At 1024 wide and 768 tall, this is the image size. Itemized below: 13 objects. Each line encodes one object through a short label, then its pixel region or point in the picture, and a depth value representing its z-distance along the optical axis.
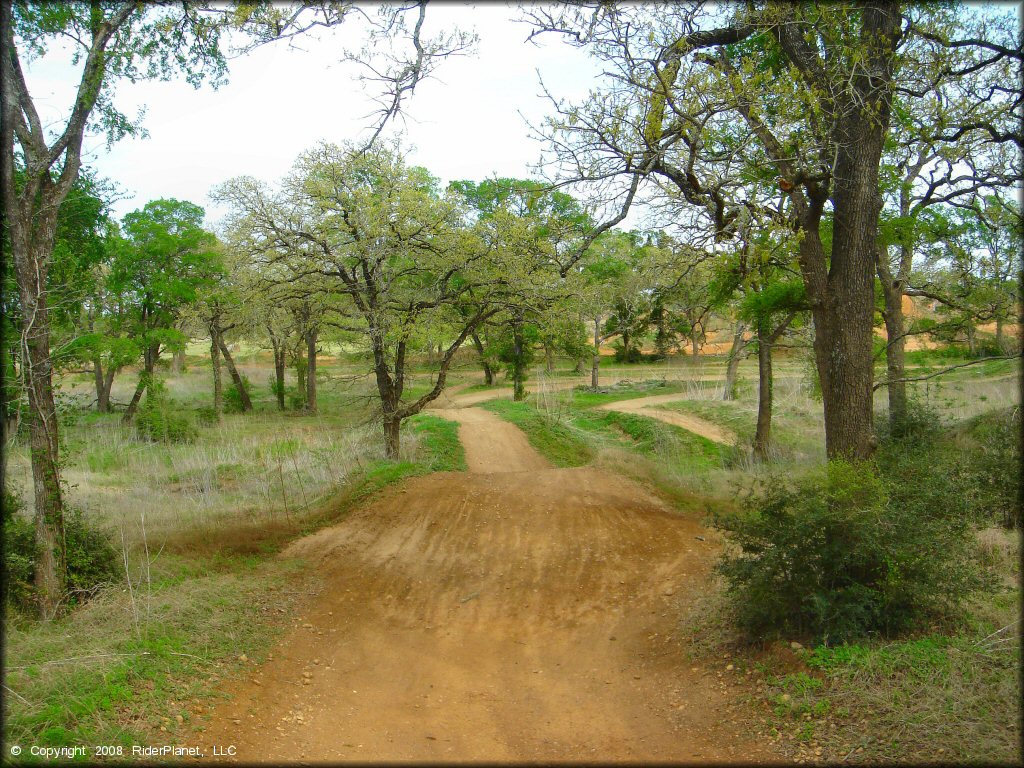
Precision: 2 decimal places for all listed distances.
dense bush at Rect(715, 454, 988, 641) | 5.81
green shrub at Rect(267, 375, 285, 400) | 33.50
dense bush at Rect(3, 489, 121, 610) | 7.63
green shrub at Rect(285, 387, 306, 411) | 33.97
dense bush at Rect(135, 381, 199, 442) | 22.44
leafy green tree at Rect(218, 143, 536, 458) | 13.41
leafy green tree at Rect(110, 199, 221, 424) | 26.02
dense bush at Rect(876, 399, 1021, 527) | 6.90
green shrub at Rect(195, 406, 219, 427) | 28.03
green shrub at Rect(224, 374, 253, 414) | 32.47
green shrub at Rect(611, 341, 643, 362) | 44.22
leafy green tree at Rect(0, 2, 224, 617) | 7.64
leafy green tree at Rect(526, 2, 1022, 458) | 7.47
